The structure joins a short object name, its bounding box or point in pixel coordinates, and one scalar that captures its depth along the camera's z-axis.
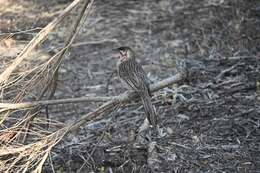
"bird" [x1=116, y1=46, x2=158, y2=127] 13.44
